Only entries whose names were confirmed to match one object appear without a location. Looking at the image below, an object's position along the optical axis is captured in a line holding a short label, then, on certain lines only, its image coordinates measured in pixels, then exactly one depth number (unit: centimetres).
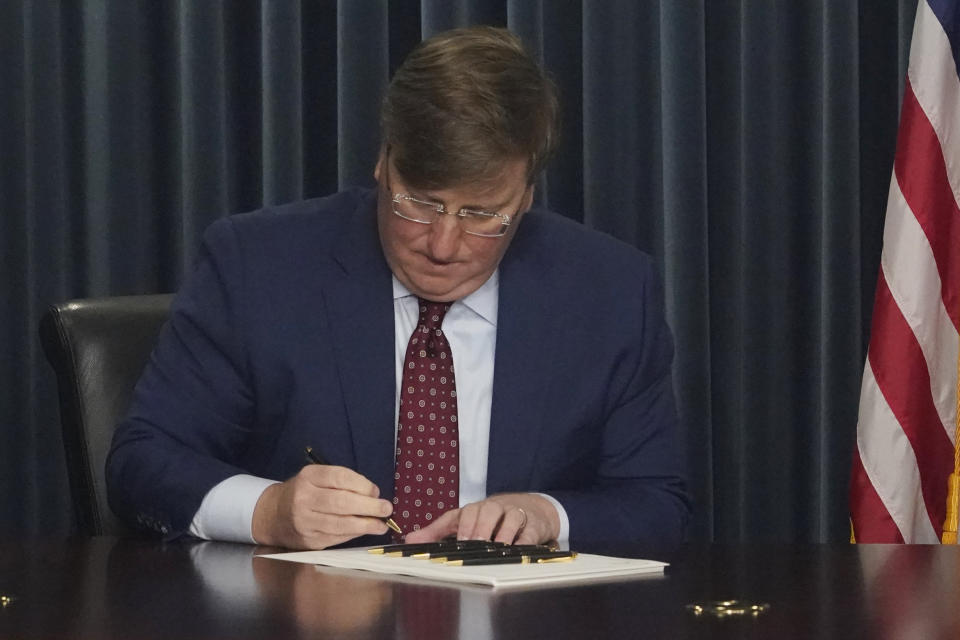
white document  291
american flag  391
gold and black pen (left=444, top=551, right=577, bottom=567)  298
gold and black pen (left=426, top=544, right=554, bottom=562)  299
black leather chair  346
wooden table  275
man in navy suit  329
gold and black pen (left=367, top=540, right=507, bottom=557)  303
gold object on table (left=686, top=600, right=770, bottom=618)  281
